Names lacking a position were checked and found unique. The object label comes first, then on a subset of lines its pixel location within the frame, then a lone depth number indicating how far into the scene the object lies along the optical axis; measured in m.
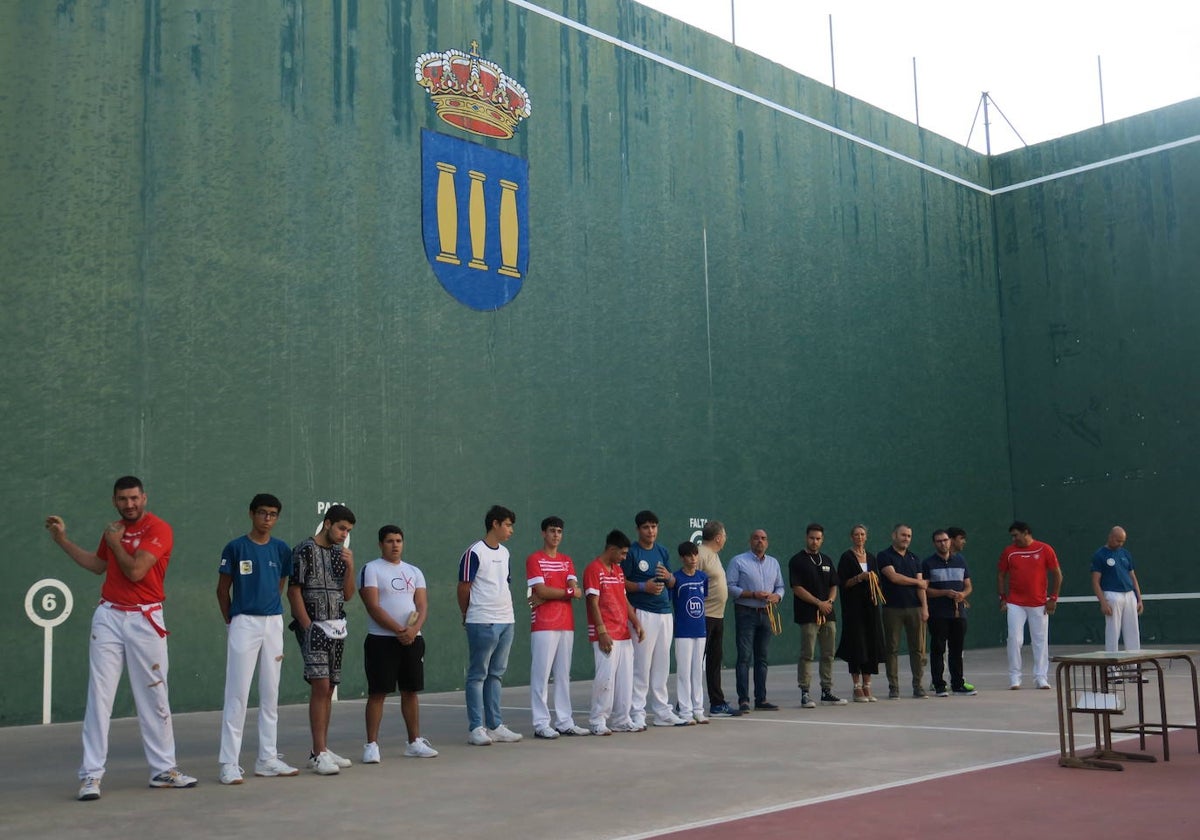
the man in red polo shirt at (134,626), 6.43
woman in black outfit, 10.80
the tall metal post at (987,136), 20.94
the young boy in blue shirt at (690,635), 9.36
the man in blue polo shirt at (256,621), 6.92
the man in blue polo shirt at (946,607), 11.36
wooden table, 6.52
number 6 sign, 10.31
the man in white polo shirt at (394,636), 7.61
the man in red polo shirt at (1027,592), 11.86
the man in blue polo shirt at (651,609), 9.30
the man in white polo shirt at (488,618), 8.43
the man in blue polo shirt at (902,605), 11.16
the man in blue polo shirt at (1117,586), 12.44
